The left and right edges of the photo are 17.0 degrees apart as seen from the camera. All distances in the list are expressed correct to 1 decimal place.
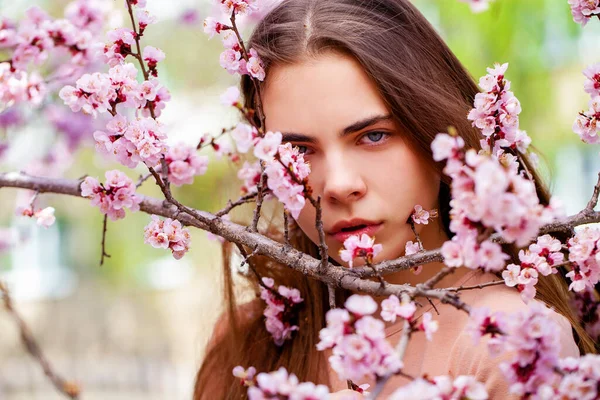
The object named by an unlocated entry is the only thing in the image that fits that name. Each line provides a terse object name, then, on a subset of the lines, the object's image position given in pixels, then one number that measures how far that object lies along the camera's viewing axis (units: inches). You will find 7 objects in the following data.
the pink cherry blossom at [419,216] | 60.0
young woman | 59.0
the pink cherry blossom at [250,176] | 64.0
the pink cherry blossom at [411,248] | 58.6
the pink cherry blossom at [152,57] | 59.3
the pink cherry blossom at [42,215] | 60.3
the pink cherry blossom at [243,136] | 55.2
